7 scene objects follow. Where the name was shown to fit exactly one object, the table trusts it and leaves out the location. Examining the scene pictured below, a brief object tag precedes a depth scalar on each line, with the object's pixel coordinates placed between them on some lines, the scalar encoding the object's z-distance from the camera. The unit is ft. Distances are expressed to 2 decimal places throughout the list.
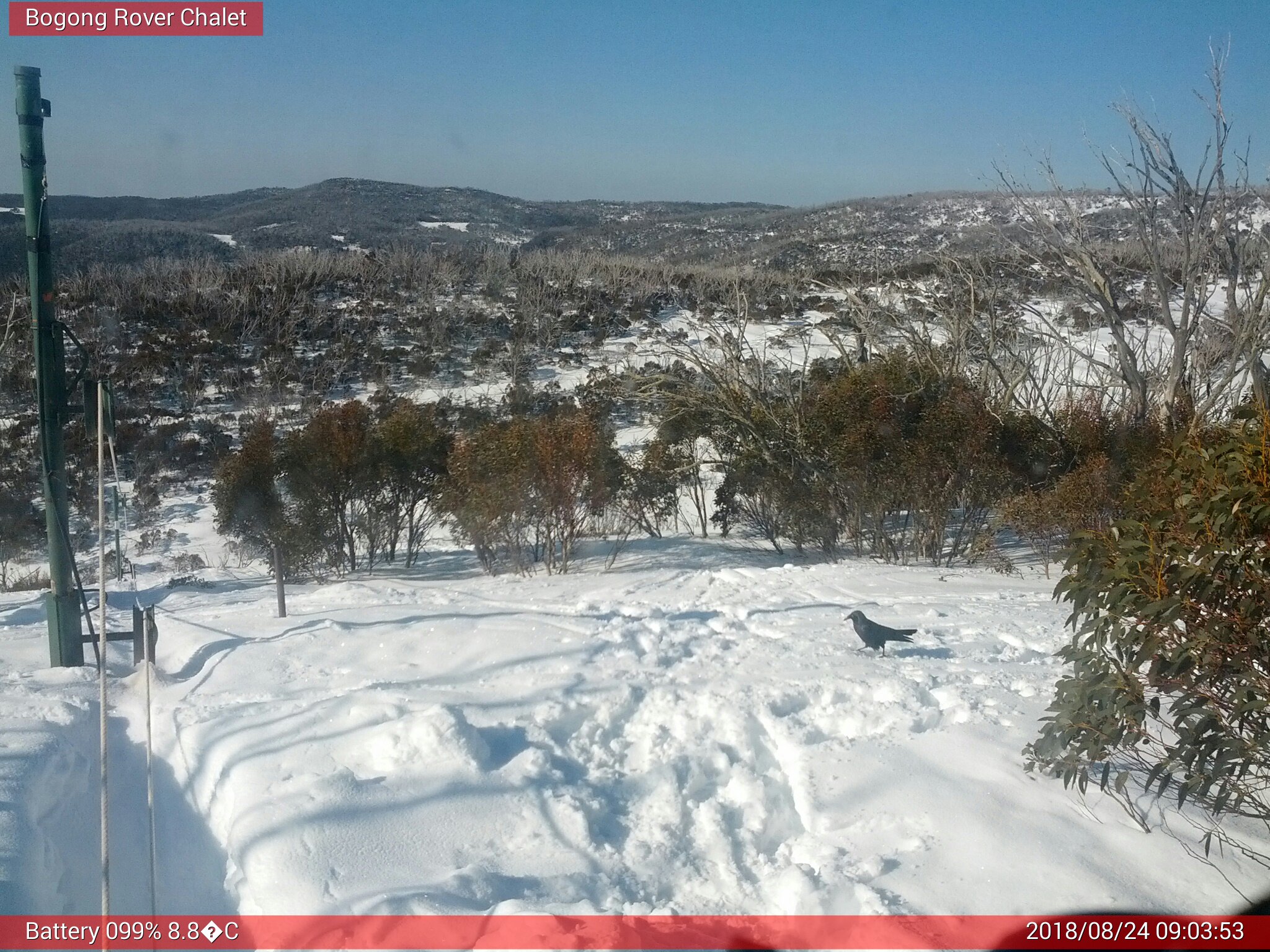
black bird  18.11
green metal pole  17.60
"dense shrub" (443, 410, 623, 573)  32.89
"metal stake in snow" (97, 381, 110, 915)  9.31
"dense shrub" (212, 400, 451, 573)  35.42
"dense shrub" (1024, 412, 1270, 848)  8.95
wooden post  22.35
